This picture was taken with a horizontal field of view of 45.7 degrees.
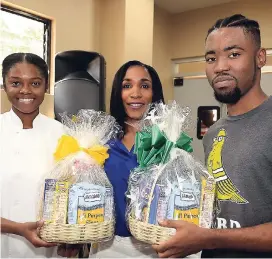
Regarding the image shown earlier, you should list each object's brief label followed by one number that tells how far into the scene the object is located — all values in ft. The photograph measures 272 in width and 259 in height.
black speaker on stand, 7.86
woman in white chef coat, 3.96
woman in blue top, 3.77
